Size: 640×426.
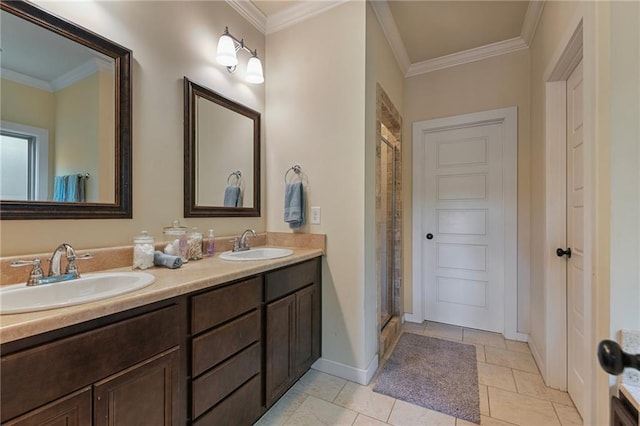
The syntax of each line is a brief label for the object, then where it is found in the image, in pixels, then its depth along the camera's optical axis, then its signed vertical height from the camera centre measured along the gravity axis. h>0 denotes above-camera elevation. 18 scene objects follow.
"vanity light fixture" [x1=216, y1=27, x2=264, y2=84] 1.80 +1.05
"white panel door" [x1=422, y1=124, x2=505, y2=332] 2.71 -0.15
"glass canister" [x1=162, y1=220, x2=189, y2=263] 1.52 -0.15
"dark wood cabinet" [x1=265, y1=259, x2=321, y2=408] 1.54 -0.70
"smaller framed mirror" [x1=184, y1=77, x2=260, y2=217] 1.73 +0.39
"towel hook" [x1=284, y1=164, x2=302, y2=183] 2.14 +0.33
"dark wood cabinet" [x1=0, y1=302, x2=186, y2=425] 0.71 -0.48
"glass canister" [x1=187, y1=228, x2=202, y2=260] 1.57 -0.20
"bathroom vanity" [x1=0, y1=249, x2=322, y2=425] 0.73 -0.49
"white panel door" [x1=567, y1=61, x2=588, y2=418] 1.60 -0.15
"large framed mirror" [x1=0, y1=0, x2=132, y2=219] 1.09 +0.40
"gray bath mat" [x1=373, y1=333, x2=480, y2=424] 1.68 -1.16
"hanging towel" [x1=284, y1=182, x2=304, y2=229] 2.04 +0.05
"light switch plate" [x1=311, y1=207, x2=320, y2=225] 2.06 -0.03
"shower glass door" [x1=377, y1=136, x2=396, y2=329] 2.56 -0.16
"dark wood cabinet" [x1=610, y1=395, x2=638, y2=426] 0.76 -0.58
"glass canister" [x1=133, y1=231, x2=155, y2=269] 1.34 -0.20
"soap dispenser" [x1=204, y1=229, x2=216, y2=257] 1.74 -0.22
